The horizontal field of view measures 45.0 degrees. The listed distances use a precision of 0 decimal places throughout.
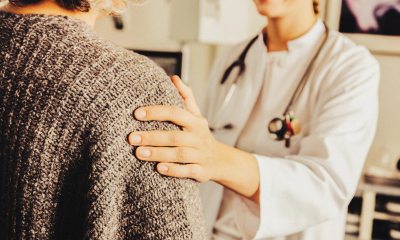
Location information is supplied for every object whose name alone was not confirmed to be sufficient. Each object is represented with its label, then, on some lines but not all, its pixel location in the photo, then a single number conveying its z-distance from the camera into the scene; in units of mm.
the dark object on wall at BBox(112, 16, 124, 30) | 2768
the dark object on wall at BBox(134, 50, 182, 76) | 2357
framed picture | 2426
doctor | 1024
